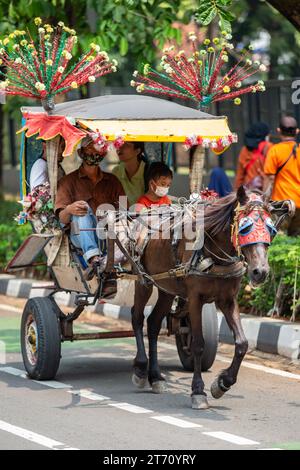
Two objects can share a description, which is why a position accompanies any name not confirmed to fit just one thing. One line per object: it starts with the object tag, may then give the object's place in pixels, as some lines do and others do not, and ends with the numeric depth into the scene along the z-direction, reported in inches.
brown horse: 596.7
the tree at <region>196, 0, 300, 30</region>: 732.0
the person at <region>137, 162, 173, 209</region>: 703.1
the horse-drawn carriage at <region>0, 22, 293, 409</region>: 631.8
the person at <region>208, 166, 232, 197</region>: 1119.0
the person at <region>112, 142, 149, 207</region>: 764.6
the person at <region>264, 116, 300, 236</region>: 961.5
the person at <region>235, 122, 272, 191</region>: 1120.2
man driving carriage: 696.4
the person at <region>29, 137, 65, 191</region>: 734.5
